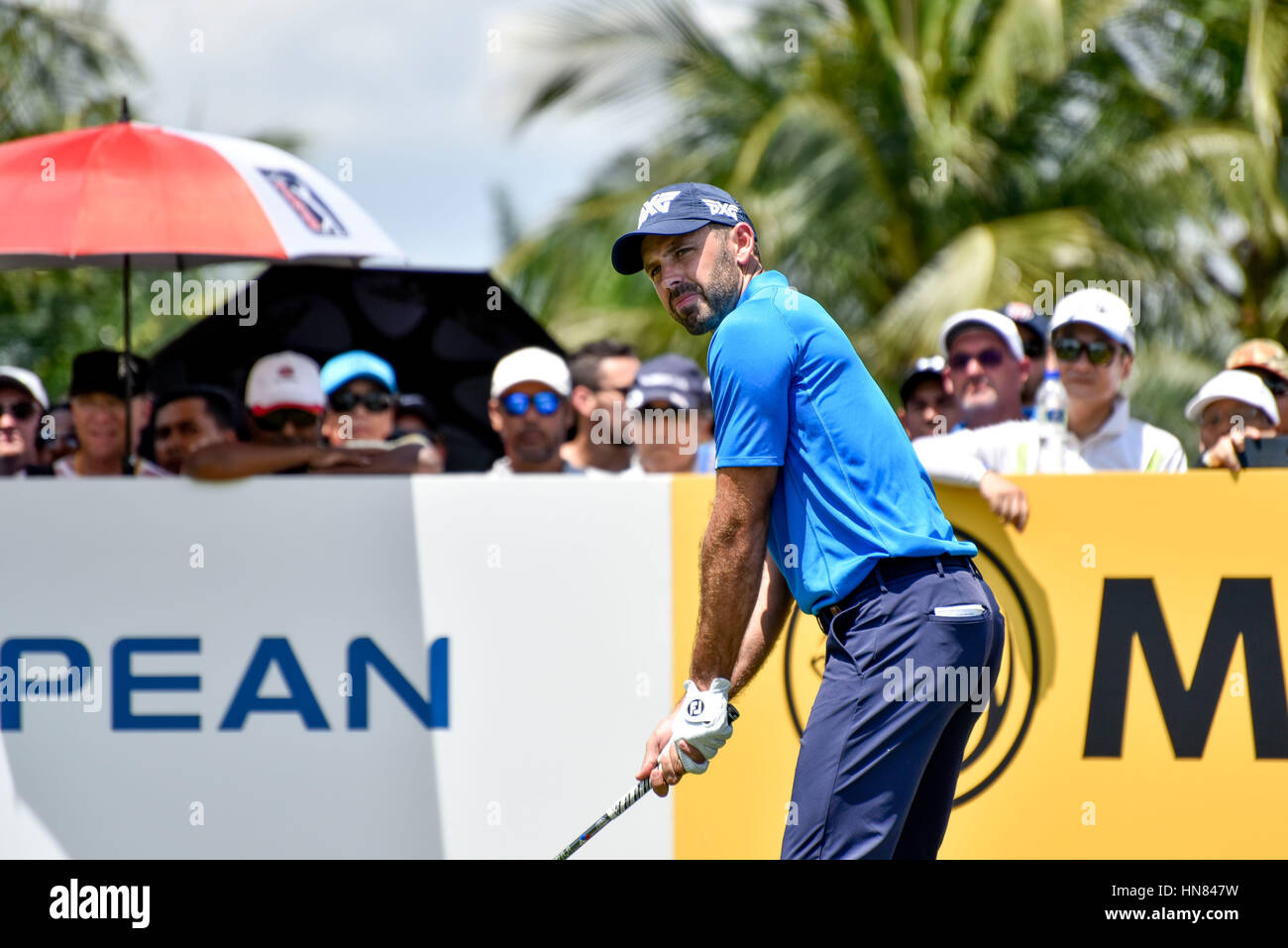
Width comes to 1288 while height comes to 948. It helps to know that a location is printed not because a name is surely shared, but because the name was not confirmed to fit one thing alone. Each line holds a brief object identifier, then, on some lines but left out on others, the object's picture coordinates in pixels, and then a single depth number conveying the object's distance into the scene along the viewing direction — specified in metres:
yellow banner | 9.24
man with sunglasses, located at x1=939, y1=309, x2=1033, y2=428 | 11.10
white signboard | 9.58
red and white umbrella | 9.74
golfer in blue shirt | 6.64
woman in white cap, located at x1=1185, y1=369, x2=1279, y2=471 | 10.51
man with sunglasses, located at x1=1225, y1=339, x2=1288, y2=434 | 11.57
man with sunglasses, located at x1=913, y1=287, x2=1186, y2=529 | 10.03
